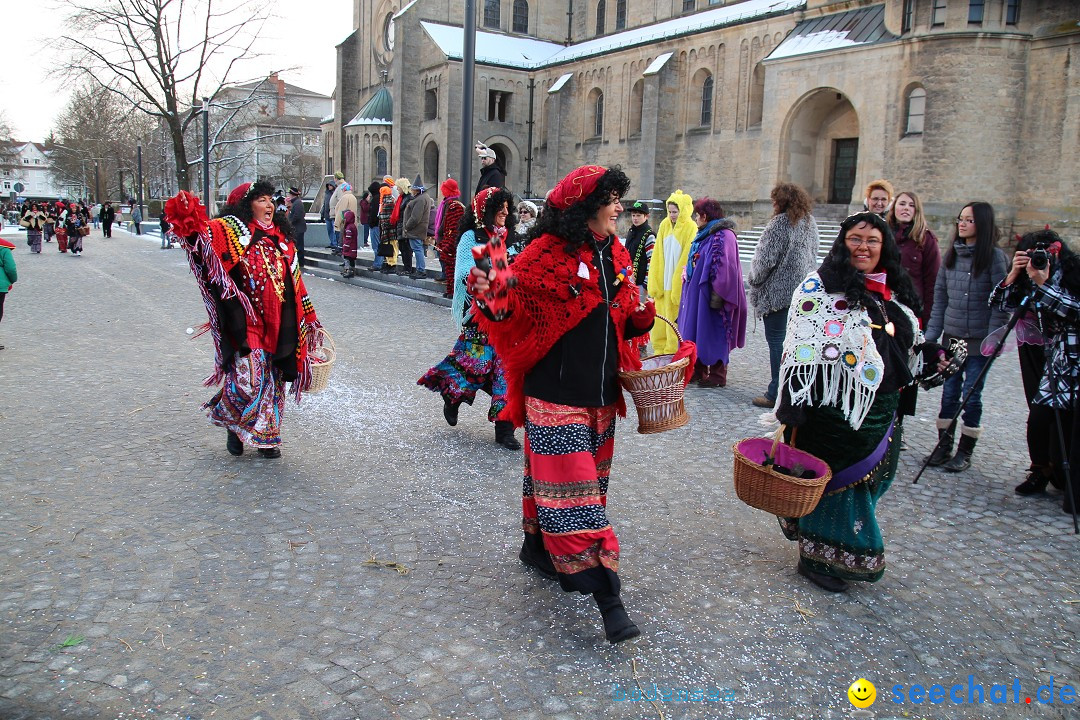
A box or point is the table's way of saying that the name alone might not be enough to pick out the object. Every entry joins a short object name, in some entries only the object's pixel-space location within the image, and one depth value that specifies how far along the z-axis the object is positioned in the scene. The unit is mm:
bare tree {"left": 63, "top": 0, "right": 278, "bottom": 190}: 32312
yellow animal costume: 8844
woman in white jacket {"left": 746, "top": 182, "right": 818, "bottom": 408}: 7324
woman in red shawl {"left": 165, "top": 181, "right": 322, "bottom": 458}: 5121
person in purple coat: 8000
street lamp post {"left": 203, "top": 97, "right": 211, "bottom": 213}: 30078
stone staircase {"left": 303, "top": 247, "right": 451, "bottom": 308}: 15277
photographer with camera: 4895
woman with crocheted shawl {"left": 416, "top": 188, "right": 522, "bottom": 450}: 5867
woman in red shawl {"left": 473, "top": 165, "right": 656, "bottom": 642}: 3316
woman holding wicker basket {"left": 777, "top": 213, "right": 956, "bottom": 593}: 3627
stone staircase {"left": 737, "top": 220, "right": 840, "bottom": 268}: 24106
